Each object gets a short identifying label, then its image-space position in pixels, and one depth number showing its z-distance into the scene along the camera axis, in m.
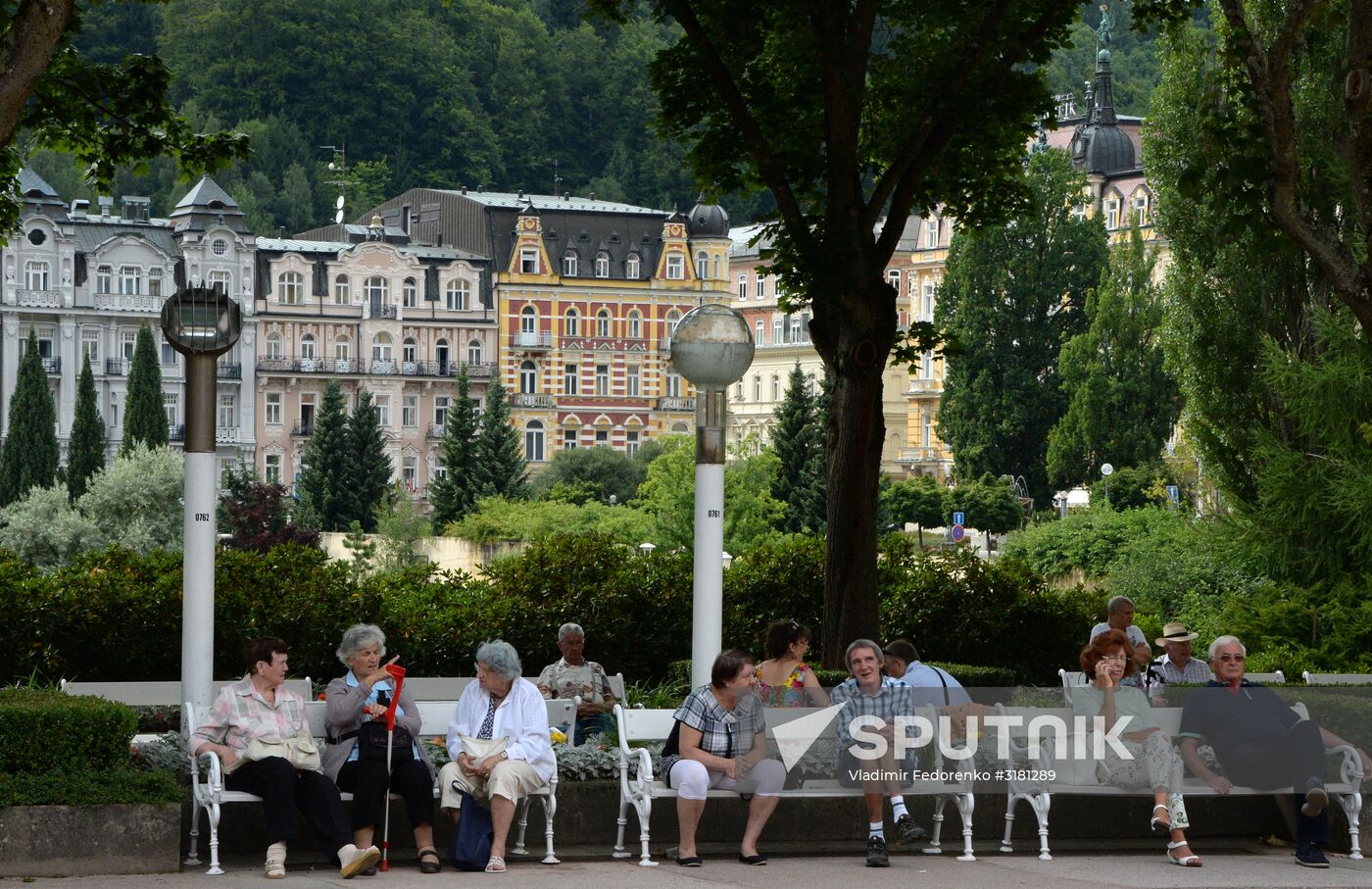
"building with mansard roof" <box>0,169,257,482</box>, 92.56
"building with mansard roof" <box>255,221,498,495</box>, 96.81
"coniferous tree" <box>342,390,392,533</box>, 85.12
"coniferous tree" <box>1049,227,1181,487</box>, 72.25
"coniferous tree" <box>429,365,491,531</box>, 82.06
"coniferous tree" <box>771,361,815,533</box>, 75.88
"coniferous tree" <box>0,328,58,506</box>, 79.88
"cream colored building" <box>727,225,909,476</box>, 109.12
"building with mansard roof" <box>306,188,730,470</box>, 102.06
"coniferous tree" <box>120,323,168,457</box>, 79.94
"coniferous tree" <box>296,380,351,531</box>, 84.88
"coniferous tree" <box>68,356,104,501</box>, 79.06
